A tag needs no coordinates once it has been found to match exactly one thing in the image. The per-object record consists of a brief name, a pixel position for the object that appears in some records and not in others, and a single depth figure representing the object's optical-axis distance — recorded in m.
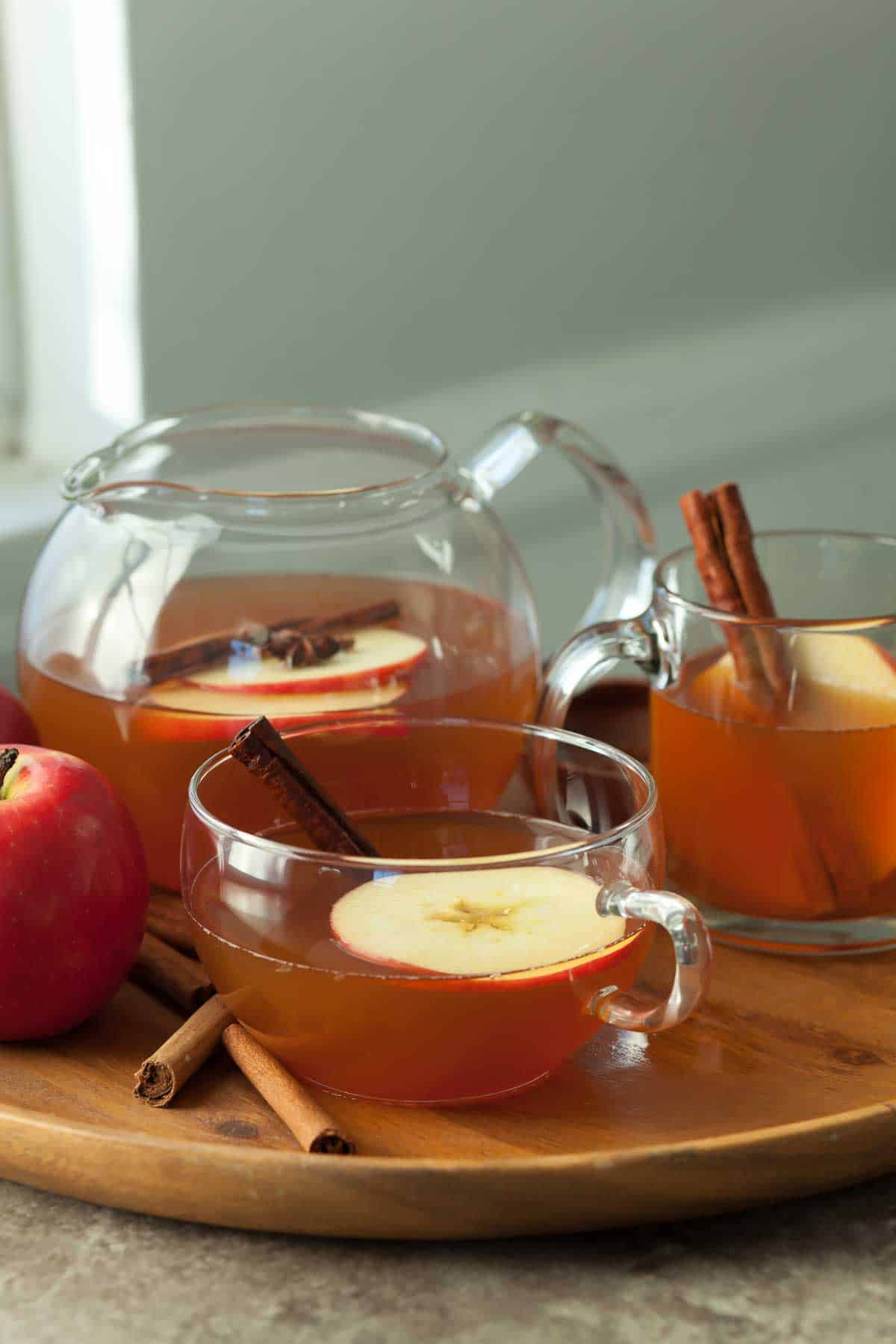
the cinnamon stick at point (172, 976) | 1.00
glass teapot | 1.04
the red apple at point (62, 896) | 0.97
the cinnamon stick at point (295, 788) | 0.98
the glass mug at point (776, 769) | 1.02
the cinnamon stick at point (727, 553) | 1.06
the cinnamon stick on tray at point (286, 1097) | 0.93
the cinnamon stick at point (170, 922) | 1.03
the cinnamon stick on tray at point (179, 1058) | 0.96
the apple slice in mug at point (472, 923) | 0.93
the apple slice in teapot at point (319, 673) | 1.04
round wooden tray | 0.92
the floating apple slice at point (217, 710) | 1.03
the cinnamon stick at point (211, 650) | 1.05
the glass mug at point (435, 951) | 0.93
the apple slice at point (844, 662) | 1.02
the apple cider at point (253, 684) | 1.04
